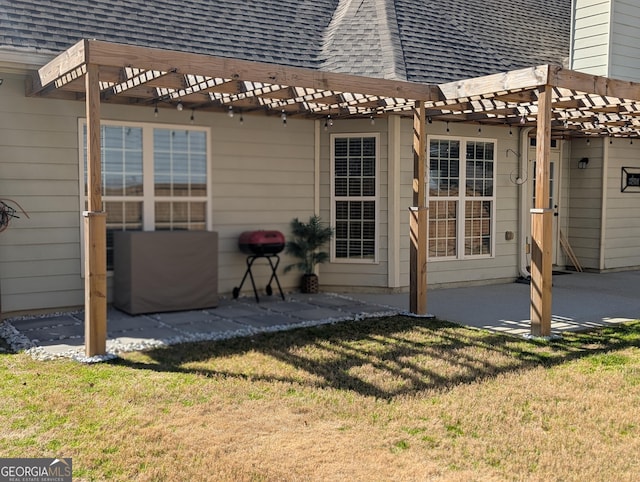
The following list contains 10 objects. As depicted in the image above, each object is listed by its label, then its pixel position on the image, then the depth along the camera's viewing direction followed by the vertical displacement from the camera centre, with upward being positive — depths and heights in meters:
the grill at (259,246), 8.31 -0.44
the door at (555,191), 11.62 +0.37
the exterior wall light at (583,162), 11.62 +0.88
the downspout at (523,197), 10.27 +0.23
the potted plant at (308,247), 8.94 -0.47
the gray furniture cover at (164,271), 7.31 -0.67
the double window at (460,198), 9.55 +0.21
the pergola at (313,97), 5.38 +1.22
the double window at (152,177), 7.76 +0.42
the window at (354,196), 9.16 +0.22
